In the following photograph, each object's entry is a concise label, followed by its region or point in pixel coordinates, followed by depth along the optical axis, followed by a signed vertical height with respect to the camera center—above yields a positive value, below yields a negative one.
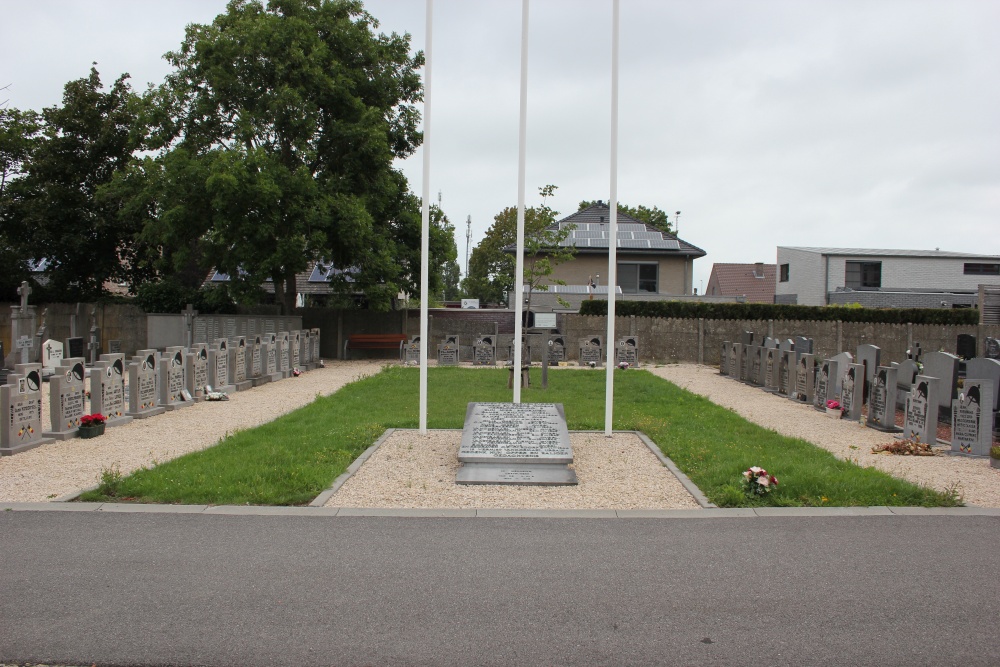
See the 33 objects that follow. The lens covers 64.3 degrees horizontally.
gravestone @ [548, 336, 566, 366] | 24.11 -0.74
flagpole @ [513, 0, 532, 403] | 9.99 +1.63
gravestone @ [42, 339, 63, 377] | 19.22 -0.86
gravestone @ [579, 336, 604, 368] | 23.59 -0.85
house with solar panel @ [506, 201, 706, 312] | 33.22 +2.53
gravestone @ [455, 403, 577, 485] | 8.21 -1.34
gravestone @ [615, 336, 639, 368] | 23.14 -0.77
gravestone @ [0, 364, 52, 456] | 9.41 -1.13
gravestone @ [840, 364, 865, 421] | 12.98 -1.04
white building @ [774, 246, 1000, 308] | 39.66 +2.87
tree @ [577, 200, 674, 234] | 59.53 +8.65
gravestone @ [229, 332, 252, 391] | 16.84 -0.93
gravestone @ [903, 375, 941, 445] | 10.25 -1.06
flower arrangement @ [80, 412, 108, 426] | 10.76 -1.38
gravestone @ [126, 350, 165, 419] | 12.37 -1.06
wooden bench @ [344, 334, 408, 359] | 26.33 -0.62
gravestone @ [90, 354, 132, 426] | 11.23 -1.03
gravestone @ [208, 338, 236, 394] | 15.50 -0.93
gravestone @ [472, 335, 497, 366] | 23.38 -0.89
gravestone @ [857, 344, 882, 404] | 13.56 -0.50
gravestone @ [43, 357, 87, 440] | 10.42 -1.10
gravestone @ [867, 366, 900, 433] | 11.94 -1.10
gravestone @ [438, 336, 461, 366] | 23.23 -0.87
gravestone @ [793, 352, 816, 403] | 15.58 -0.99
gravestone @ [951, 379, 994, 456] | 9.70 -1.11
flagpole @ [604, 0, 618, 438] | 10.02 +1.11
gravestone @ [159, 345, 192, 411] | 13.38 -1.00
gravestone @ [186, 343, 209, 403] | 14.53 -0.97
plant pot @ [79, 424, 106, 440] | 10.63 -1.52
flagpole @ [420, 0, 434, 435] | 9.89 +1.56
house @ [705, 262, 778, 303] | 48.66 +3.02
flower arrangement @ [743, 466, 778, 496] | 7.24 -1.41
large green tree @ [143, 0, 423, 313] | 21.75 +5.14
